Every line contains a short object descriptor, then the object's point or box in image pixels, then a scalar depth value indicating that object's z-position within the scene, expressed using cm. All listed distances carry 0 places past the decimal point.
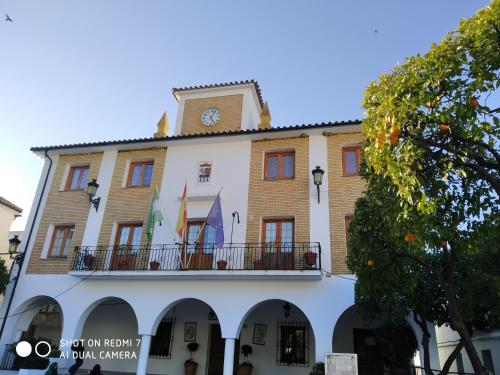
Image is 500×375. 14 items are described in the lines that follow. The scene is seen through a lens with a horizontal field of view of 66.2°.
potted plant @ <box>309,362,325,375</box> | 957
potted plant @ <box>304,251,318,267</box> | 1096
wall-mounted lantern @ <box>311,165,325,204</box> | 1216
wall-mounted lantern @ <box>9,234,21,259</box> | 1330
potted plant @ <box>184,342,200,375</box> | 1259
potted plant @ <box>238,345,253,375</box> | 1213
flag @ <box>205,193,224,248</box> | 1142
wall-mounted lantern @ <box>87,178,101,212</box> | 1402
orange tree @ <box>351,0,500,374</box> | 479
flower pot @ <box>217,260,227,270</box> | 1147
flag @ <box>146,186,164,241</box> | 1214
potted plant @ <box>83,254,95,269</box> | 1269
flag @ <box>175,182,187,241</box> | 1189
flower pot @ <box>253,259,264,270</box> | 1142
